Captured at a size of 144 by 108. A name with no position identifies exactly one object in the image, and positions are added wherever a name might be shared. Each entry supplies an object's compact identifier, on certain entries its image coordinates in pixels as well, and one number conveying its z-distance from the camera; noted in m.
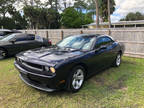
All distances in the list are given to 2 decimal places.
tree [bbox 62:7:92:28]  35.69
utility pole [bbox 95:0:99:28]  16.77
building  26.43
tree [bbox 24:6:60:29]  32.00
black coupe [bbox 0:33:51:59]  6.33
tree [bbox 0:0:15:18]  33.88
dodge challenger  2.71
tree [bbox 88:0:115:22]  31.82
